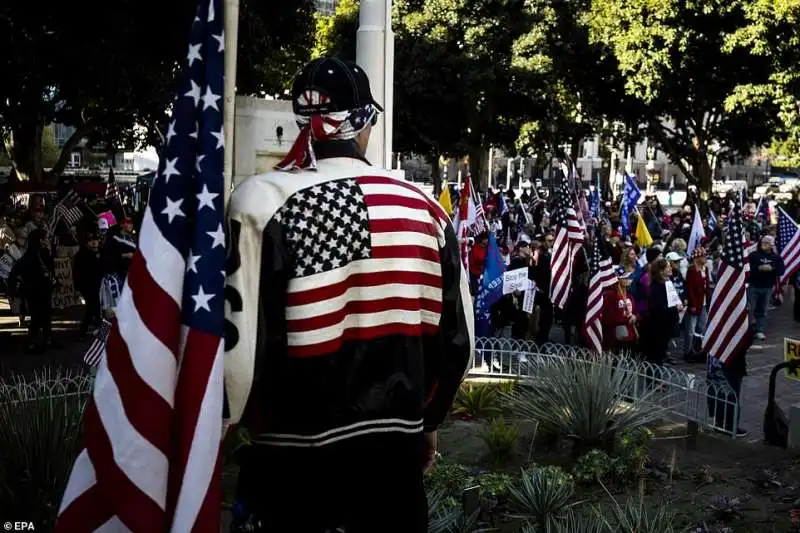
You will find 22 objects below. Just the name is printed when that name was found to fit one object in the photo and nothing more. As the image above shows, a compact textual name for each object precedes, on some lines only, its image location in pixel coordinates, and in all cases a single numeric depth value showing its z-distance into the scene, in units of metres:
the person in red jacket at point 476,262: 13.99
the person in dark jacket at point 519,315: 13.03
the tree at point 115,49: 12.82
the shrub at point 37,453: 4.70
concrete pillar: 6.78
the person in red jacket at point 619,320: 11.15
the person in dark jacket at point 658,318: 11.44
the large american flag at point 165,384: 2.16
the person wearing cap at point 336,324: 2.45
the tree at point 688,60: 24.89
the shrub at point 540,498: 5.39
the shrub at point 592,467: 6.34
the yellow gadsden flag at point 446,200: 14.77
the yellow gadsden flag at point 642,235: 16.69
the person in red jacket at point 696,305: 13.20
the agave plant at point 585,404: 6.84
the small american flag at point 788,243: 14.70
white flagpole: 2.52
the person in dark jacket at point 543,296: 13.47
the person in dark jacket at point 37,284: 12.43
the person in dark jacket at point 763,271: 14.45
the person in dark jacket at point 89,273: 13.88
